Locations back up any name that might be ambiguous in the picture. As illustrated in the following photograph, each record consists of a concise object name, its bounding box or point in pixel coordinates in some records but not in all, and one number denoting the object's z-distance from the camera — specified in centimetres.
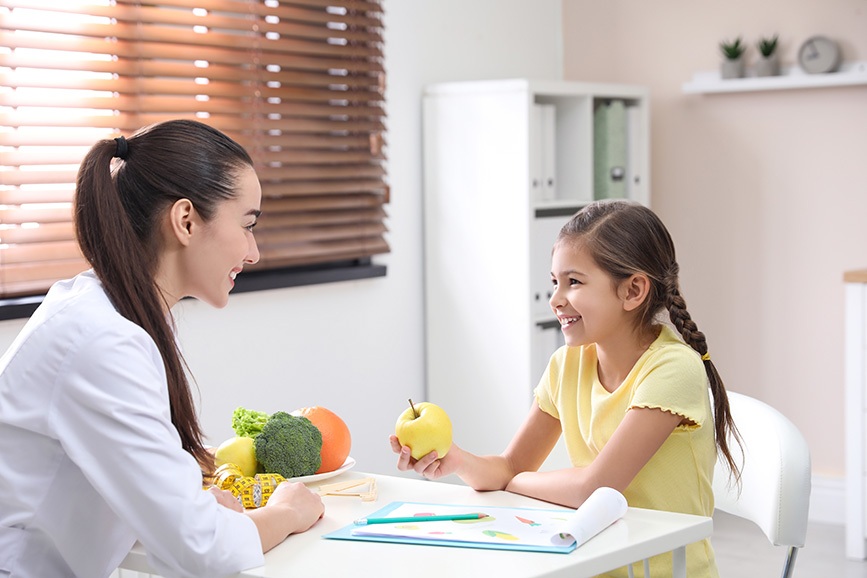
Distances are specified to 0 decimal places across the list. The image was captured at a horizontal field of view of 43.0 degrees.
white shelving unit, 332
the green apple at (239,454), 160
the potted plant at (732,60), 369
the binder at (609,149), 364
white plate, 162
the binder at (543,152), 332
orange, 168
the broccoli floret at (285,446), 160
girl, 157
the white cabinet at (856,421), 316
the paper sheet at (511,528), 131
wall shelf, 350
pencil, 141
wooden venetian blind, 247
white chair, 161
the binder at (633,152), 371
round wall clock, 354
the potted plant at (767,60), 363
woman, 121
